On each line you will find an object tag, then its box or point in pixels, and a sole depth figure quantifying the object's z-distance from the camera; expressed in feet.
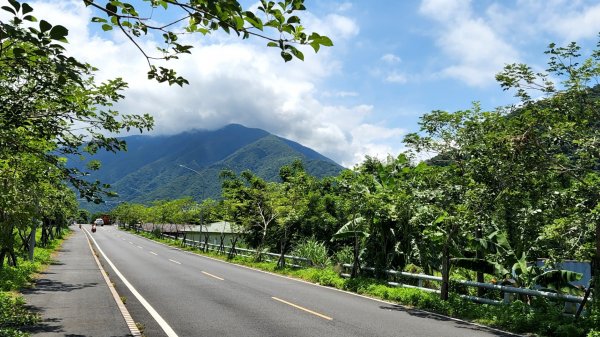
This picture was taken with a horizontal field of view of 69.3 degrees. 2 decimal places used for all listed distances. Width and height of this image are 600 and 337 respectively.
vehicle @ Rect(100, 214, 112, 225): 463.83
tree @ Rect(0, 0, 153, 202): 19.25
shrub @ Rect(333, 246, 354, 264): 68.39
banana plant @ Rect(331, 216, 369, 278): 60.13
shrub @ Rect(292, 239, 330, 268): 77.86
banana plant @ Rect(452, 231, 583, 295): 41.73
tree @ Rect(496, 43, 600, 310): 31.12
